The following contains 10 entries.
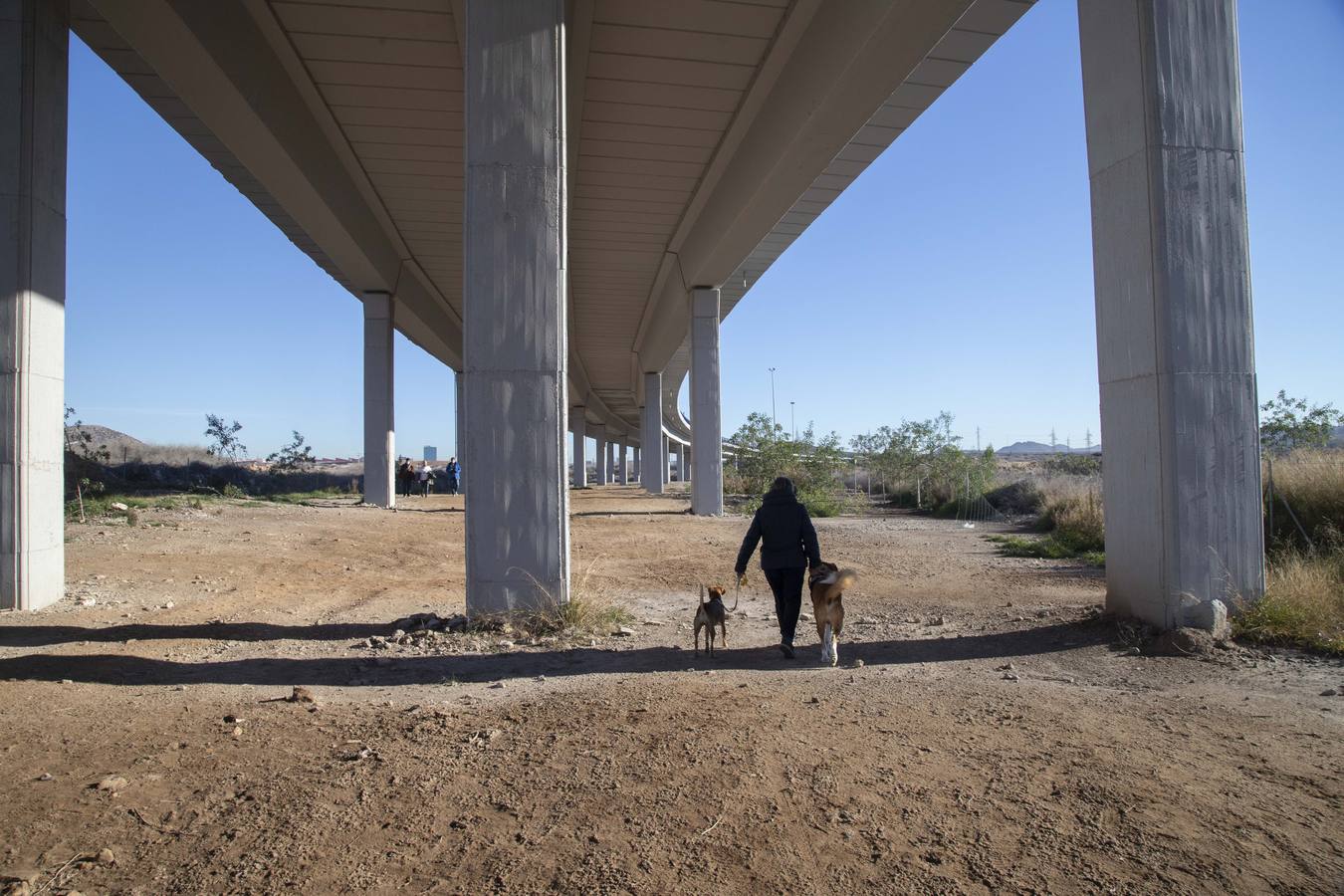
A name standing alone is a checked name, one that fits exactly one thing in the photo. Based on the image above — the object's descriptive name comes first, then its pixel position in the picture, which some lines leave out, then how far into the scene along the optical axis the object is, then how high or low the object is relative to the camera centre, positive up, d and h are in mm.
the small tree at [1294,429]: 15547 +694
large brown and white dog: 5887 -1064
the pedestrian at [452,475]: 37706 +207
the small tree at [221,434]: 34000 +2209
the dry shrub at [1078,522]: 13961 -1141
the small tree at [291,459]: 35188 +1116
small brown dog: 6125 -1130
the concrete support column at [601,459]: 85056 +1953
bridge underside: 6441 +3451
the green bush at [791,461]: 27453 +424
